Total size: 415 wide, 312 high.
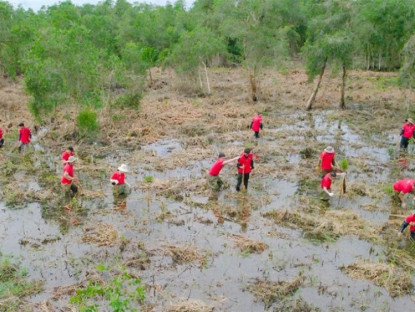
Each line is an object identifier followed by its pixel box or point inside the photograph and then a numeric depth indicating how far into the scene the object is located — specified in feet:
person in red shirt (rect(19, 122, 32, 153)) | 58.13
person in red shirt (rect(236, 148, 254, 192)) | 45.09
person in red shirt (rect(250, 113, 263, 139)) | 65.26
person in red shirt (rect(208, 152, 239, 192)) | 45.75
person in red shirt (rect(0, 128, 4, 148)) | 60.49
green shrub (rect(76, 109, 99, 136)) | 63.98
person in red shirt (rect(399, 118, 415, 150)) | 58.39
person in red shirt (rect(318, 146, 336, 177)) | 45.55
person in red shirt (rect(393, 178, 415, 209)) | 38.92
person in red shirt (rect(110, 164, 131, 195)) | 44.11
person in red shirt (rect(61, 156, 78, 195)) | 43.32
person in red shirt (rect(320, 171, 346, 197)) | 44.35
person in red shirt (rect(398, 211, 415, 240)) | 34.60
